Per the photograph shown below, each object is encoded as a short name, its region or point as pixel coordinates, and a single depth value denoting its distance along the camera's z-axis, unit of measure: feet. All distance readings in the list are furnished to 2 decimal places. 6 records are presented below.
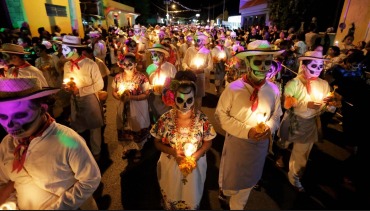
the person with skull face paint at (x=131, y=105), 15.08
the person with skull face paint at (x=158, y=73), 17.49
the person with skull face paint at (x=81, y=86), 14.94
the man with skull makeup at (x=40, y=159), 6.13
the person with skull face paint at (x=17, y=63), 14.84
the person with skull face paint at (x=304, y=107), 12.37
